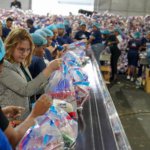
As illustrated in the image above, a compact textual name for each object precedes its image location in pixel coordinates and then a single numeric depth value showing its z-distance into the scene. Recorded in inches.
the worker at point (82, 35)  239.8
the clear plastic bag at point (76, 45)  127.0
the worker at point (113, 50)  239.9
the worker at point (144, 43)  247.6
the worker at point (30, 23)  239.6
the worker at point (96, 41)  222.2
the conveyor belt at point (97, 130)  40.5
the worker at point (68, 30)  258.8
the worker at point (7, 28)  229.1
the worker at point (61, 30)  173.8
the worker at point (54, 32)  131.5
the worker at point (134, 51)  239.1
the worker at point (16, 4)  384.2
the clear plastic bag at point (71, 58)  87.8
